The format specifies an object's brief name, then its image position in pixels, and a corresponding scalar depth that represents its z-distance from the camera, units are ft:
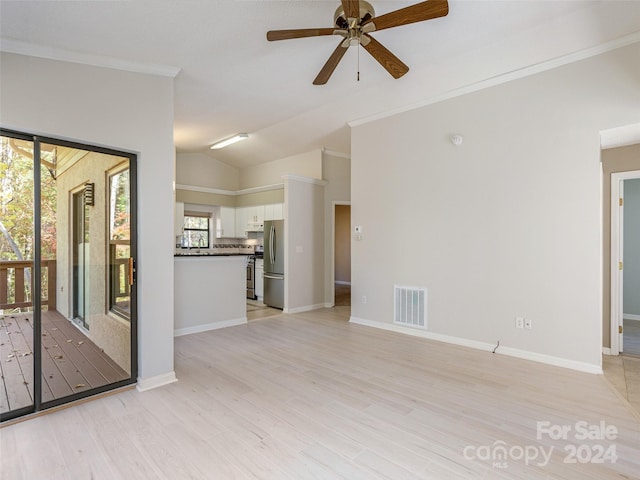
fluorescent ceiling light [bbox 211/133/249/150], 21.09
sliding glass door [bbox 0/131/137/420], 8.39
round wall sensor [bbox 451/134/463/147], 13.58
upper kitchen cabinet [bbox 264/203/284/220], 22.85
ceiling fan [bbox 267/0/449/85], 7.36
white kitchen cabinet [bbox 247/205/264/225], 24.69
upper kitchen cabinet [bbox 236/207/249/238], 26.20
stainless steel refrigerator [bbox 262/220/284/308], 20.13
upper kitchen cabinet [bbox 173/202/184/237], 24.49
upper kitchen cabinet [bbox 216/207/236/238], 26.55
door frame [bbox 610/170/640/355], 12.64
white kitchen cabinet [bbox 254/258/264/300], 22.95
